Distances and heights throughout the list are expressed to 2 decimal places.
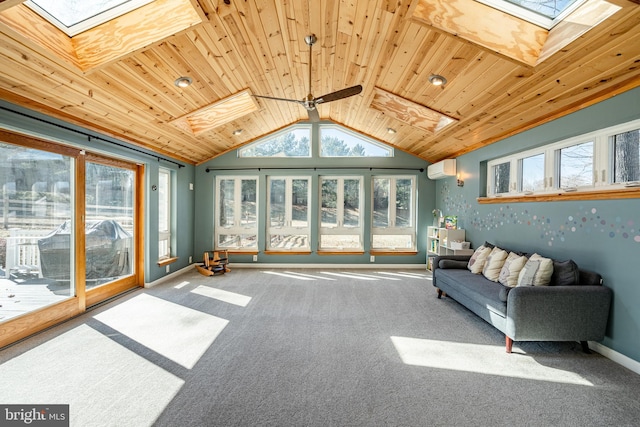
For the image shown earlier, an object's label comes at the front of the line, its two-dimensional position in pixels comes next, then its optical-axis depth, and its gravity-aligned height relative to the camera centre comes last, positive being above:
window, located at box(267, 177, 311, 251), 6.61 -0.08
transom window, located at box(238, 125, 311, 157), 6.59 +1.41
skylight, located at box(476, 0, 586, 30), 2.22 +1.59
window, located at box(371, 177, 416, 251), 6.61 -0.03
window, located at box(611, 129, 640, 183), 2.53 +0.51
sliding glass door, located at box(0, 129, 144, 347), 2.81 -0.28
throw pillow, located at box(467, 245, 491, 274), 4.02 -0.68
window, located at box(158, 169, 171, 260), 5.49 -0.10
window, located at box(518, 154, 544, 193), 3.67 +0.51
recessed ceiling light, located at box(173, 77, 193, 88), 3.21 +1.42
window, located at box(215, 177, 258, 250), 6.60 -0.09
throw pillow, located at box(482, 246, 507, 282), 3.65 -0.68
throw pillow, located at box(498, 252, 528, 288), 3.26 -0.67
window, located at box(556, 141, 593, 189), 2.98 +0.51
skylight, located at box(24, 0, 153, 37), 2.29 +1.59
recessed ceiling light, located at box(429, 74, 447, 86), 3.20 +1.46
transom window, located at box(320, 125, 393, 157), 6.57 +1.45
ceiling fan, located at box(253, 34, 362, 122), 2.87 +1.17
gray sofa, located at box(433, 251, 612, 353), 2.56 -0.89
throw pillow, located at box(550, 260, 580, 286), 2.75 -0.59
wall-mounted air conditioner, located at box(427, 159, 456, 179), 5.54 +0.83
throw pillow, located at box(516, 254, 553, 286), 2.86 -0.61
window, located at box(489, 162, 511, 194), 4.35 +0.53
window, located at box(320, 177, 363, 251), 6.61 -0.08
